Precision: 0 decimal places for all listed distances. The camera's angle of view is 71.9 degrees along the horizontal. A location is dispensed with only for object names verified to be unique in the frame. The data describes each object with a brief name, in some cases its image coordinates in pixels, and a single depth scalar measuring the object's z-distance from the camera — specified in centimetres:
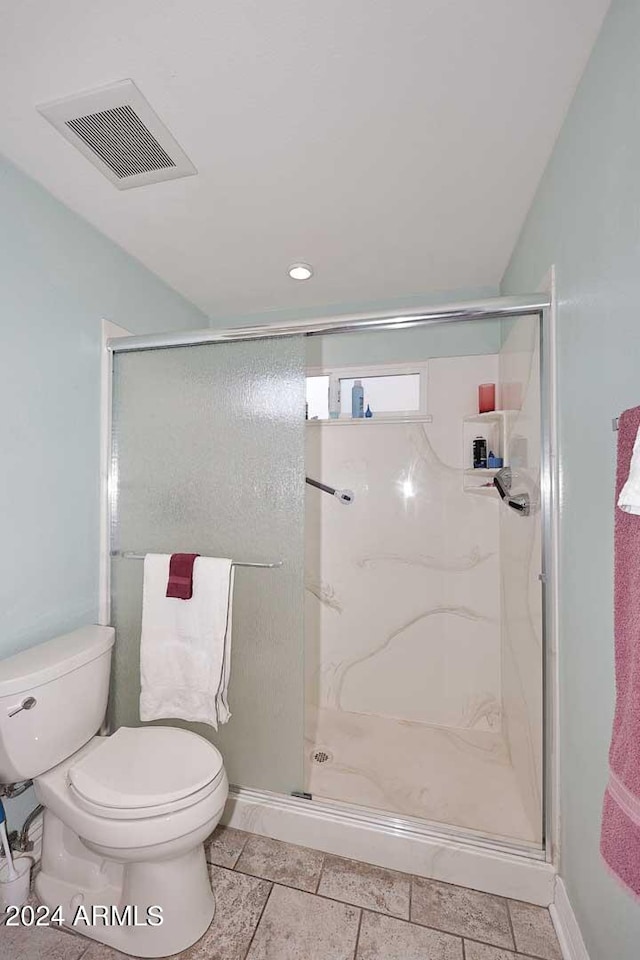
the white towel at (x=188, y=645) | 157
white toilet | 117
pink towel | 63
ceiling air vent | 117
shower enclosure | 163
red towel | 158
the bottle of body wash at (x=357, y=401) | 239
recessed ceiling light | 204
